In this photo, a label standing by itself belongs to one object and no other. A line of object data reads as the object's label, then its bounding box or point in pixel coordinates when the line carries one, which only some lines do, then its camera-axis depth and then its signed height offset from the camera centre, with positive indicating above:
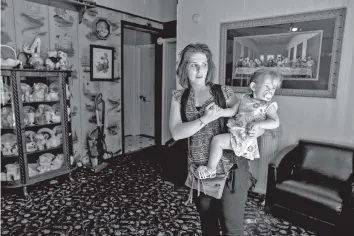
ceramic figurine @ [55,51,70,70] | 3.24 +0.25
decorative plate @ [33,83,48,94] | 3.09 -0.07
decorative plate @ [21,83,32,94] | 2.96 -0.09
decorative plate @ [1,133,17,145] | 2.96 -0.68
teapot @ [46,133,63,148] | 3.30 -0.78
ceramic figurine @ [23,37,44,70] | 3.03 +0.35
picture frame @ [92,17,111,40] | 3.90 +0.85
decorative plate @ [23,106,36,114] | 3.07 -0.35
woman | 1.12 -0.22
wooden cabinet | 2.87 -0.57
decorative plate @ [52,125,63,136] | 3.33 -0.64
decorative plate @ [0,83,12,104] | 2.81 -0.15
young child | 1.17 -0.18
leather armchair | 2.10 -0.88
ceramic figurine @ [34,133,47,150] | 3.19 -0.75
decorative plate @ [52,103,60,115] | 3.29 -0.35
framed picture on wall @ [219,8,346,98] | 2.56 +0.41
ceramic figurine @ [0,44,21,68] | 2.73 +0.19
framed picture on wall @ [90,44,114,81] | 3.96 +0.31
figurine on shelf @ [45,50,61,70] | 3.14 +0.26
